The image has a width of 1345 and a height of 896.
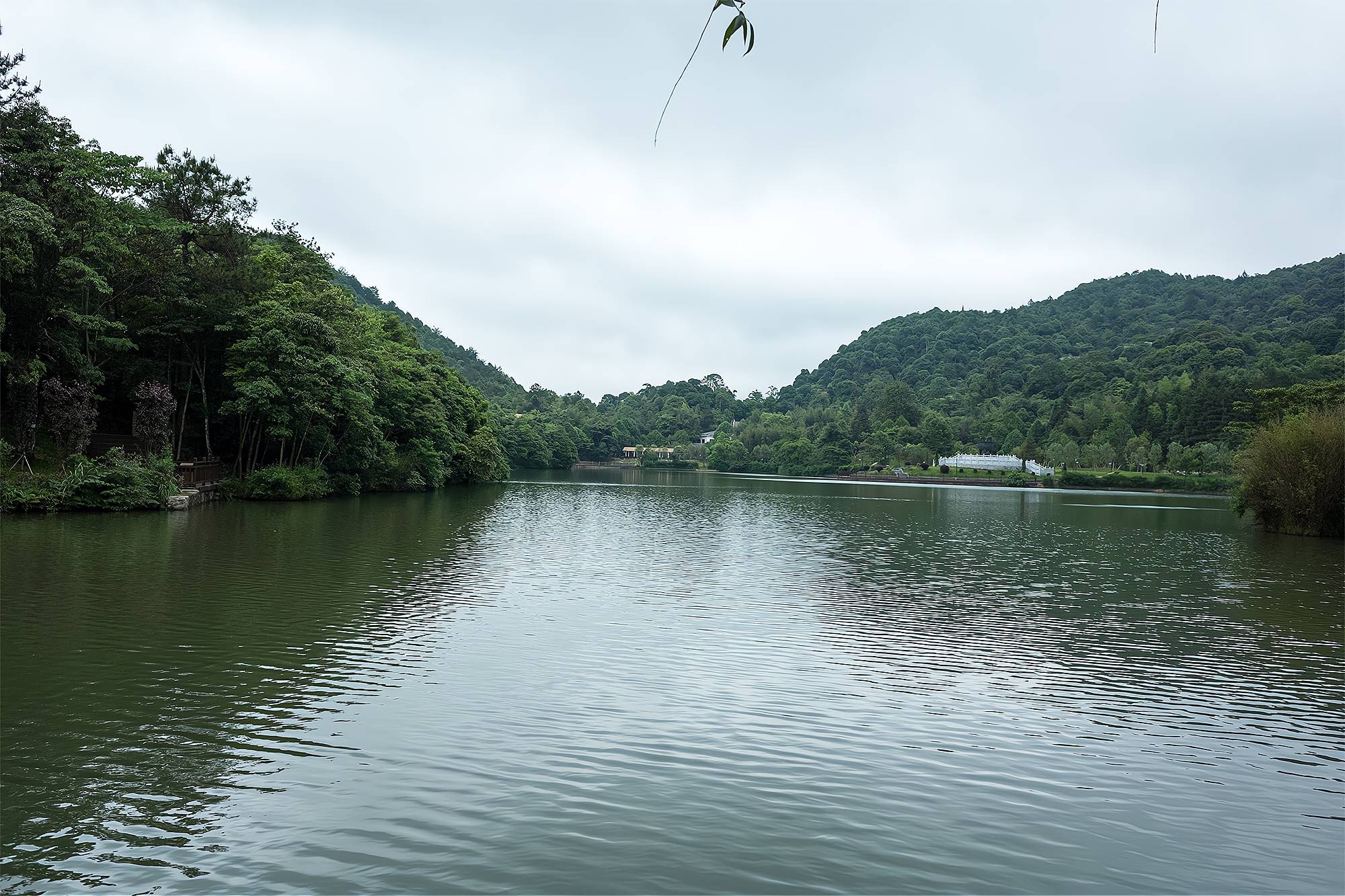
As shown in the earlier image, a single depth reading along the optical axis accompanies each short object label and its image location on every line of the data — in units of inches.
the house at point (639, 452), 7047.2
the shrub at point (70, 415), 1250.0
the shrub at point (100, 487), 1123.9
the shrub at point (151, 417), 1369.3
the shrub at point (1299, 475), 1368.1
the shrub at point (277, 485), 1592.0
